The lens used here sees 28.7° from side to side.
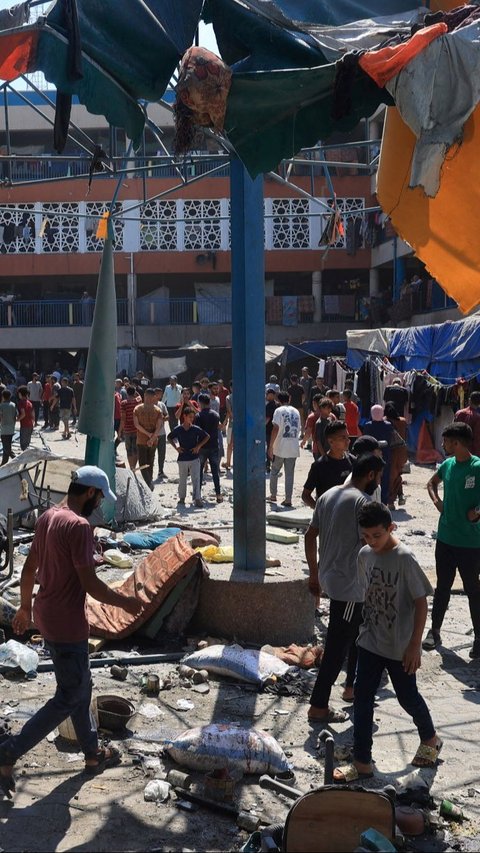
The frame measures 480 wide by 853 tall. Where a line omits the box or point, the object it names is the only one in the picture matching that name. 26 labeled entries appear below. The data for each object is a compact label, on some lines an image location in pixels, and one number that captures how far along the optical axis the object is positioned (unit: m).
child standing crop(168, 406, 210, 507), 13.04
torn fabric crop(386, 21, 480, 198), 4.21
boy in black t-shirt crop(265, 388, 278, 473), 14.59
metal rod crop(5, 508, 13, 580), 8.54
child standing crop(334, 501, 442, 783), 4.57
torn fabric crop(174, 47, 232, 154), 4.55
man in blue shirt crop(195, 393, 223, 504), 13.59
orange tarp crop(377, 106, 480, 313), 4.81
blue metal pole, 7.34
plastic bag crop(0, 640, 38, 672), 6.37
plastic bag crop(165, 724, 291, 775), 4.76
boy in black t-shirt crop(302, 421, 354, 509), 6.52
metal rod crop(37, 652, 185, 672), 6.59
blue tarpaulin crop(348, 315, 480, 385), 17.27
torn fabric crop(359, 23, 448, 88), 4.22
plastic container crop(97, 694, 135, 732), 5.30
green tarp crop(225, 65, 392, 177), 4.61
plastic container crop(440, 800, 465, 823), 4.38
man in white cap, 4.52
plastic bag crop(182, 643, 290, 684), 6.23
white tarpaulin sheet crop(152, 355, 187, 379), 33.62
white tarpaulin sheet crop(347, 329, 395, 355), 21.72
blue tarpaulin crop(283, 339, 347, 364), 30.75
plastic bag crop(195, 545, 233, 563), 8.12
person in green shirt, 6.62
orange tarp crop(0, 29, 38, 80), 4.86
